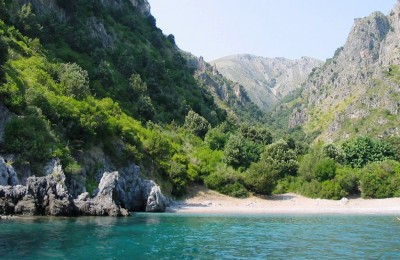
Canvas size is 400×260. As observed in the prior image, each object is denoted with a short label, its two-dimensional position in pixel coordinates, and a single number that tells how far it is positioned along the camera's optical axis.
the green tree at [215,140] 91.75
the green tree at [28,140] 49.97
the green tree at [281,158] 86.19
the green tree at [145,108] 90.68
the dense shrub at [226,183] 76.94
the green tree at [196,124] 97.25
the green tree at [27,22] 83.12
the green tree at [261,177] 76.69
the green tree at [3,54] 56.93
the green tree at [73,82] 69.69
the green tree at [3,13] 79.06
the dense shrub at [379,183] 78.38
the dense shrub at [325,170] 82.19
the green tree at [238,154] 83.31
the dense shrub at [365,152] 91.88
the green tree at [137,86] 94.50
